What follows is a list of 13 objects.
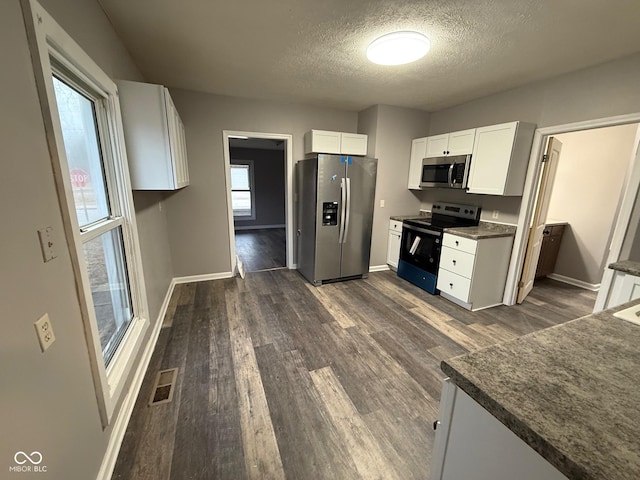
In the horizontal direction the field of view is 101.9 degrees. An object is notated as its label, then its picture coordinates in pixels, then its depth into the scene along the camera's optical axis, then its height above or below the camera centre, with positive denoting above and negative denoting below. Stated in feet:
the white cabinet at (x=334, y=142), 12.17 +2.01
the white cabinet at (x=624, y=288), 5.30 -1.98
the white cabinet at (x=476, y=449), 2.09 -2.36
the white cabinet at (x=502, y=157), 9.27 +1.19
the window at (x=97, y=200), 3.55 -0.41
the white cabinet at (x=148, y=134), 6.50 +1.17
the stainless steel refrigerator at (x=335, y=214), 11.39 -1.30
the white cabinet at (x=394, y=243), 13.56 -3.00
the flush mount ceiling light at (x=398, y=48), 6.34 +3.47
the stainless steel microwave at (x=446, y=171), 10.80 +0.71
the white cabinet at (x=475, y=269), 9.82 -3.11
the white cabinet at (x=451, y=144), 10.61 +1.90
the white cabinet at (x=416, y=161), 12.93 +1.29
